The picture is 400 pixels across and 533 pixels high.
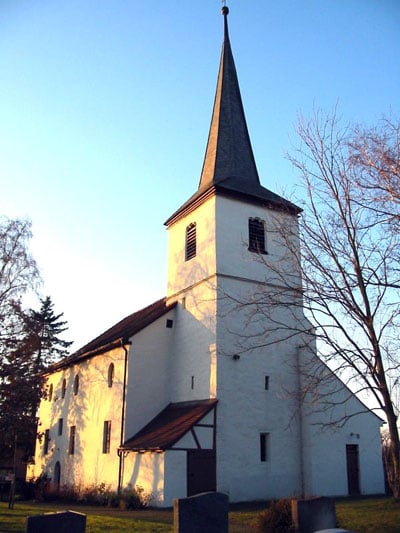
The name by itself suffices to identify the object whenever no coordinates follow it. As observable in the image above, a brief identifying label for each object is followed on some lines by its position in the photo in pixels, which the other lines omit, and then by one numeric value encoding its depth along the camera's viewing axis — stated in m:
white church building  19.59
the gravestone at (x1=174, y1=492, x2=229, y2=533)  8.45
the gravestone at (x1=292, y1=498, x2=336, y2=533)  10.12
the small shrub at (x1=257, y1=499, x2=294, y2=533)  10.72
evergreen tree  48.48
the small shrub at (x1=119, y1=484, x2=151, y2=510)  18.94
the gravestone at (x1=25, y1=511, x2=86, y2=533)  7.52
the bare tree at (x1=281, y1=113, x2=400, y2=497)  12.61
